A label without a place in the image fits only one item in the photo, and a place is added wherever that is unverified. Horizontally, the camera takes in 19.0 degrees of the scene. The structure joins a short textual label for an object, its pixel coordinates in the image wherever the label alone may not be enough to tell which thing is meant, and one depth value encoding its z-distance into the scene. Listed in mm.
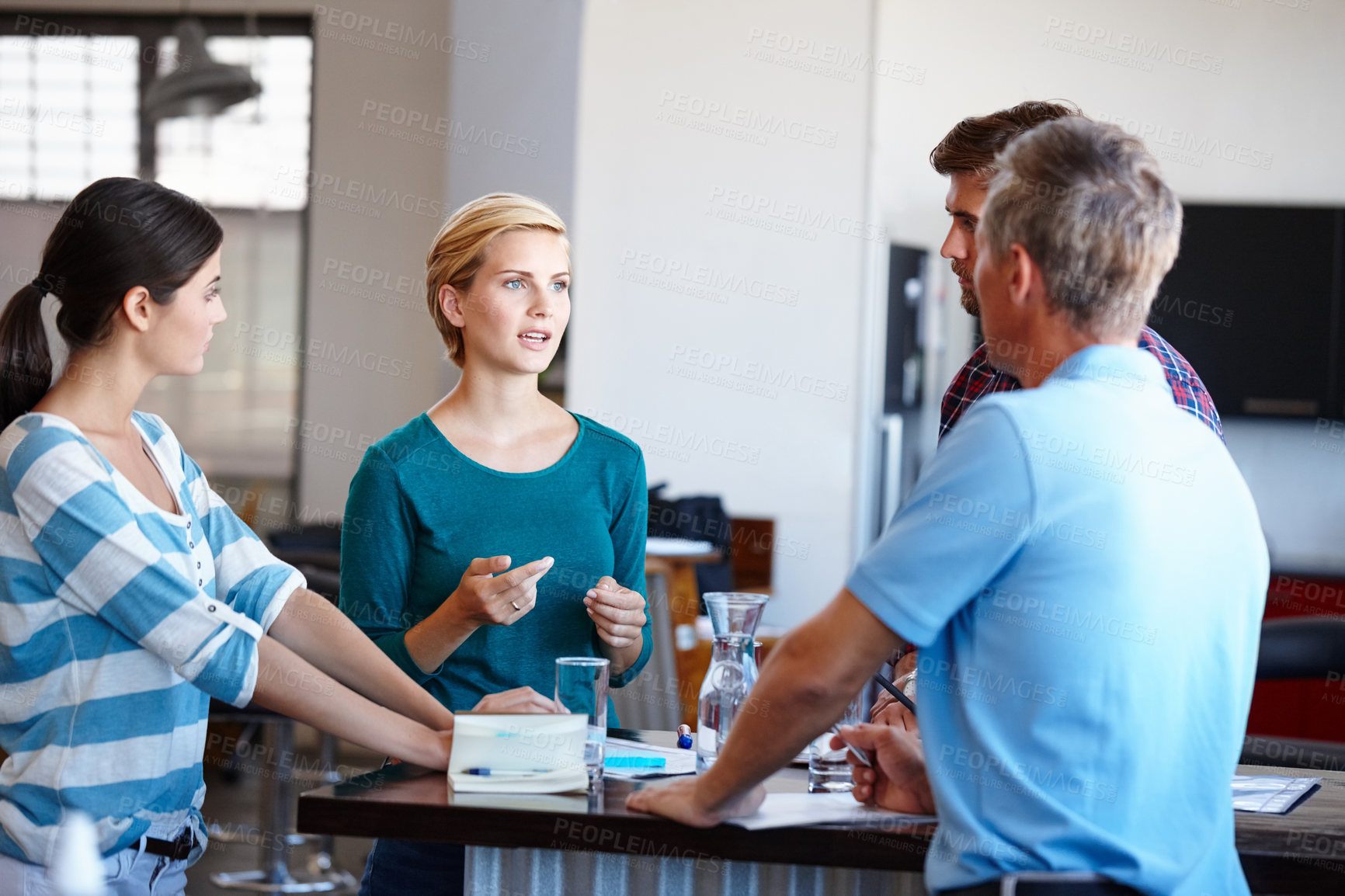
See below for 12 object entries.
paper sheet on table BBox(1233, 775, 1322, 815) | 4367
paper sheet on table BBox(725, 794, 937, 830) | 4221
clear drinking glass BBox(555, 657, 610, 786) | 4321
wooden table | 4193
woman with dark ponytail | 4239
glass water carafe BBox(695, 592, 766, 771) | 4351
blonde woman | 4565
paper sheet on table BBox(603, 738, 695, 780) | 4389
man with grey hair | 4054
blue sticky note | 4419
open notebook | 4295
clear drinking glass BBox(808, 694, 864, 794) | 4395
